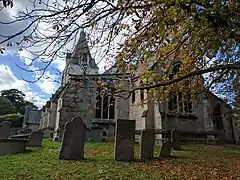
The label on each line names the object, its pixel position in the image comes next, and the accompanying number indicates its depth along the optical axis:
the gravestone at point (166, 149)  10.12
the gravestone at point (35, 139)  13.32
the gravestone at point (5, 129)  13.75
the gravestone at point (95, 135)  17.40
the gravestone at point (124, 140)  8.93
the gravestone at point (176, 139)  13.46
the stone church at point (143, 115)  18.80
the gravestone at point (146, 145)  9.45
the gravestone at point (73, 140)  8.71
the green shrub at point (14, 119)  40.85
